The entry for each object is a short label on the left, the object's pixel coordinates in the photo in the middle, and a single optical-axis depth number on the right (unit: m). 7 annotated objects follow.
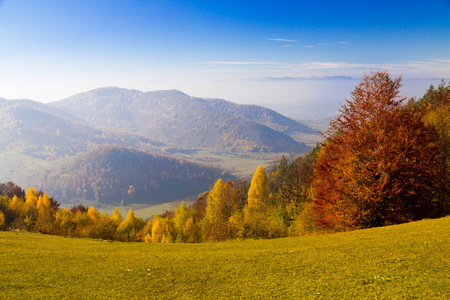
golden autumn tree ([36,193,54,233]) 44.55
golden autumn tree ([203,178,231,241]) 61.31
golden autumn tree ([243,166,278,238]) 57.53
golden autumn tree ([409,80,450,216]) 29.46
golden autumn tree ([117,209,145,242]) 65.81
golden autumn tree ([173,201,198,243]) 58.20
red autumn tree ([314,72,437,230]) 26.69
